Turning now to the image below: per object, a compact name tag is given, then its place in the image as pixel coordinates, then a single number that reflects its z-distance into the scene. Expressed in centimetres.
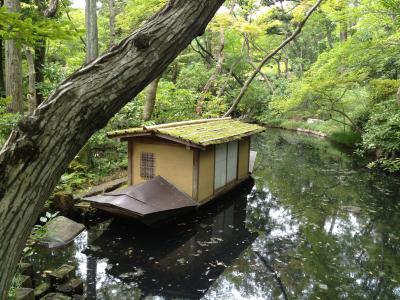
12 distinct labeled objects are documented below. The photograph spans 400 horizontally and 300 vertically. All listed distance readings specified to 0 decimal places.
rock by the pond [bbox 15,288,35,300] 538
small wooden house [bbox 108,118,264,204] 1125
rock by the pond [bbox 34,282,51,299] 617
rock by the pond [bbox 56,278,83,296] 648
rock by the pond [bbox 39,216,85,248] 923
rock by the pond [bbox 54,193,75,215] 1067
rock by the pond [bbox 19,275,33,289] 611
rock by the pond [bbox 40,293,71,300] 600
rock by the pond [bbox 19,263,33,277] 662
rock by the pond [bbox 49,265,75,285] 663
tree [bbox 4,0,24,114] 1103
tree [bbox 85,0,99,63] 1266
